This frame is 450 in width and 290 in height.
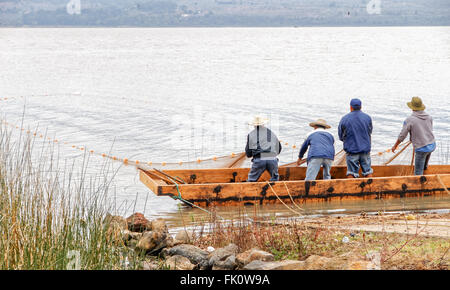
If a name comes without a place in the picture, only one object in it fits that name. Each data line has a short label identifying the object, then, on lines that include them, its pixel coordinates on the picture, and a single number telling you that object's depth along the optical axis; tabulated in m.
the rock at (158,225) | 17.16
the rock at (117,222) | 14.34
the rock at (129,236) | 16.77
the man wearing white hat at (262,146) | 22.20
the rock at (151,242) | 16.11
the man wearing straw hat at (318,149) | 22.70
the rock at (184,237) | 17.34
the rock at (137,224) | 18.17
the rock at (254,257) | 13.54
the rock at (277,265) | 12.47
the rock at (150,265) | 14.31
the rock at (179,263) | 14.60
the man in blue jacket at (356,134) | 23.00
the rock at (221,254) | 14.19
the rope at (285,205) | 22.38
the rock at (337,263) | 12.05
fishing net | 25.50
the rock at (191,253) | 15.31
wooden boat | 22.28
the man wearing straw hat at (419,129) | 23.14
